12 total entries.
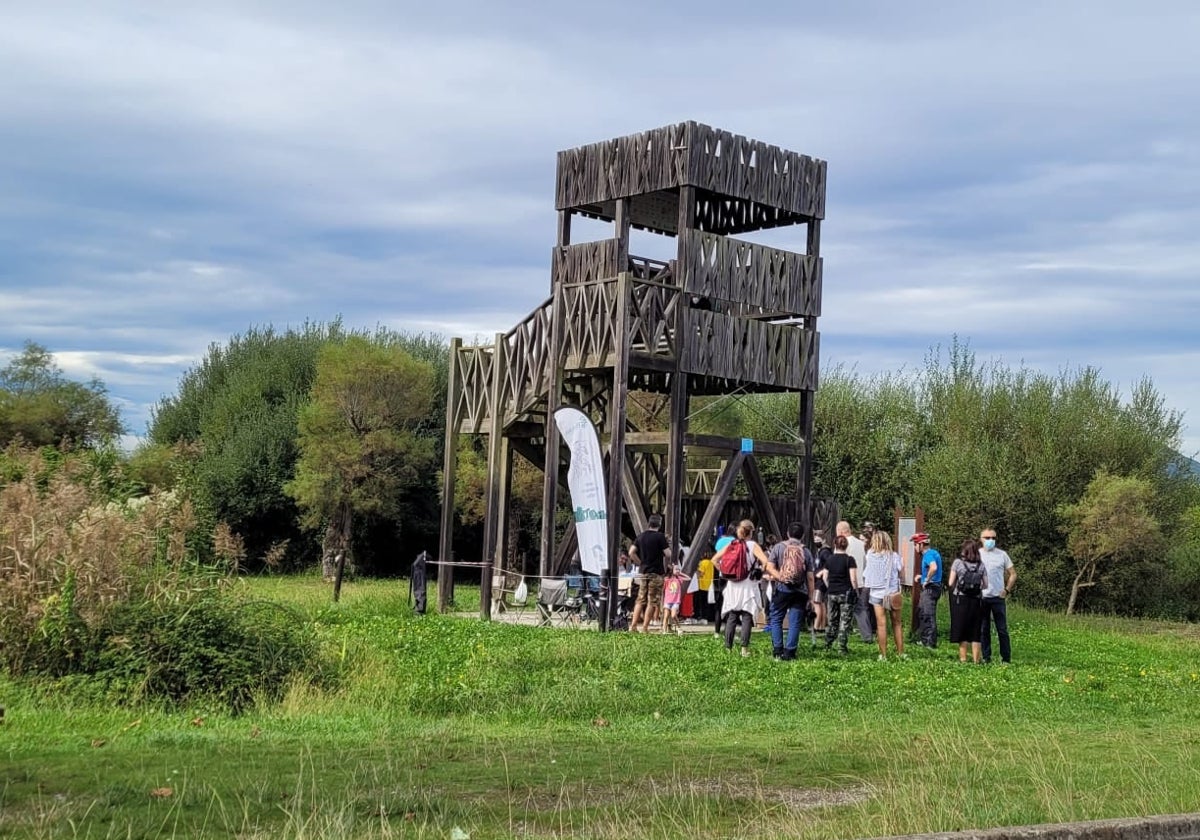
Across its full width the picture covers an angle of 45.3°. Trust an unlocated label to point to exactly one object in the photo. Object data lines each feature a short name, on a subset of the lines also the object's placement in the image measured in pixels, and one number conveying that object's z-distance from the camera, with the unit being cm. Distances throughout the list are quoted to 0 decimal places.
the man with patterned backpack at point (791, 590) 1683
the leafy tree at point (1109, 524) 3719
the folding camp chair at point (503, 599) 2498
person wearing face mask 1819
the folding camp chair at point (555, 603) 2236
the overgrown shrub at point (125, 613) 1248
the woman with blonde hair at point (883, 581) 1809
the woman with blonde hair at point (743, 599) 1744
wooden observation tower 2391
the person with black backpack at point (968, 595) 1809
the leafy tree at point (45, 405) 4178
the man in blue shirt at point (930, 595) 2059
